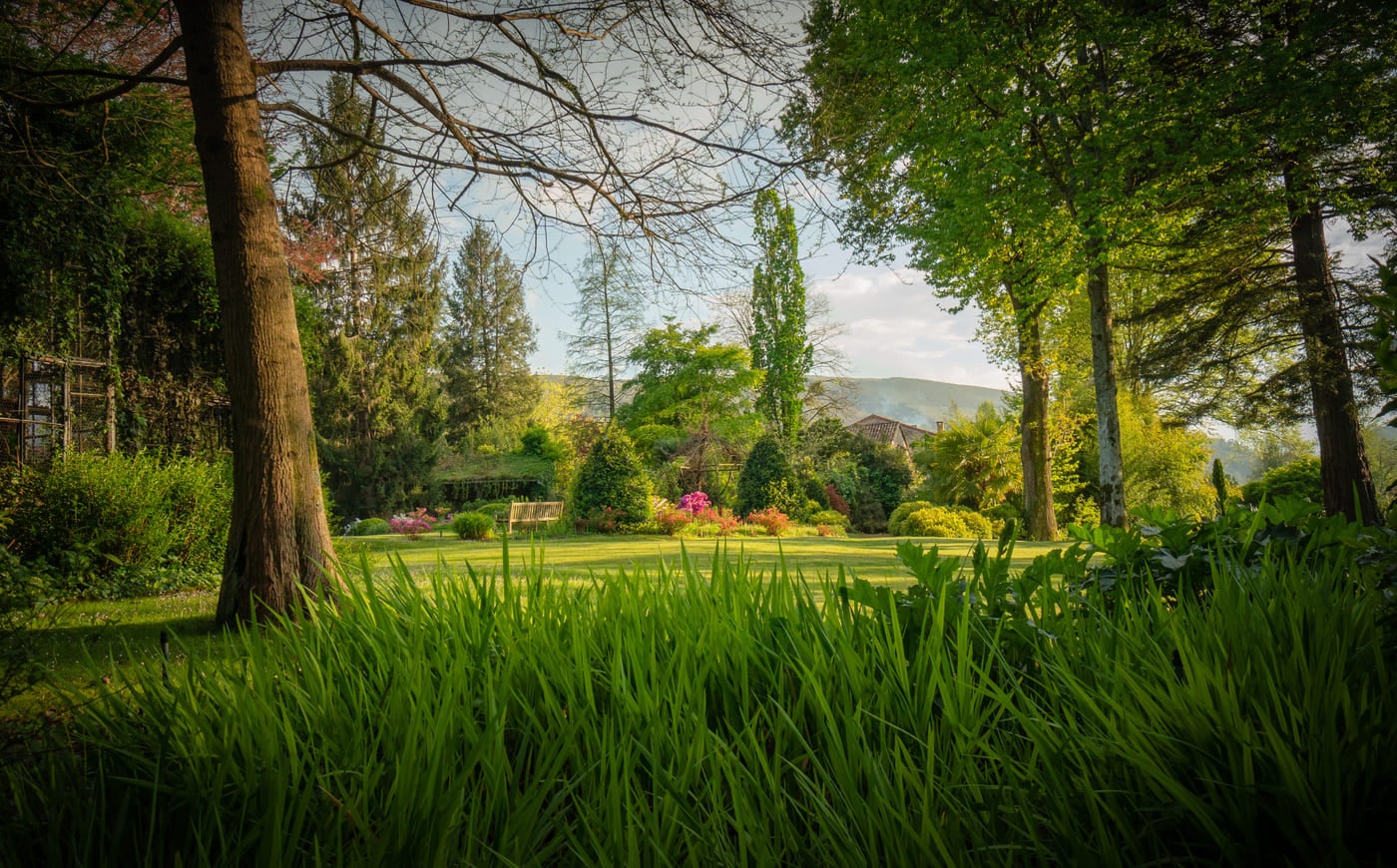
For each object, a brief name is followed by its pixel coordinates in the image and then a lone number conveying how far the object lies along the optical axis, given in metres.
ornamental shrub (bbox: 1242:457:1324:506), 11.83
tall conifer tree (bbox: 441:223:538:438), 29.66
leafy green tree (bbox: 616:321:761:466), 23.23
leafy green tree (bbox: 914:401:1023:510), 16.77
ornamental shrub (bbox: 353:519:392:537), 18.50
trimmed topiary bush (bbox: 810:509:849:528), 17.05
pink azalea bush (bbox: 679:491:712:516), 15.41
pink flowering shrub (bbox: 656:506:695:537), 14.09
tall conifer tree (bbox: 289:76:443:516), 22.66
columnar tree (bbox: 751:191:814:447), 25.30
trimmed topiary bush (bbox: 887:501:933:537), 15.05
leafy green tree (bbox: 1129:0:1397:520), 7.50
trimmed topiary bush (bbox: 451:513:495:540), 14.14
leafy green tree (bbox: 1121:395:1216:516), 17.70
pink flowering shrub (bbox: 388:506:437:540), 16.14
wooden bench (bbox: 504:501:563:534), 15.66
